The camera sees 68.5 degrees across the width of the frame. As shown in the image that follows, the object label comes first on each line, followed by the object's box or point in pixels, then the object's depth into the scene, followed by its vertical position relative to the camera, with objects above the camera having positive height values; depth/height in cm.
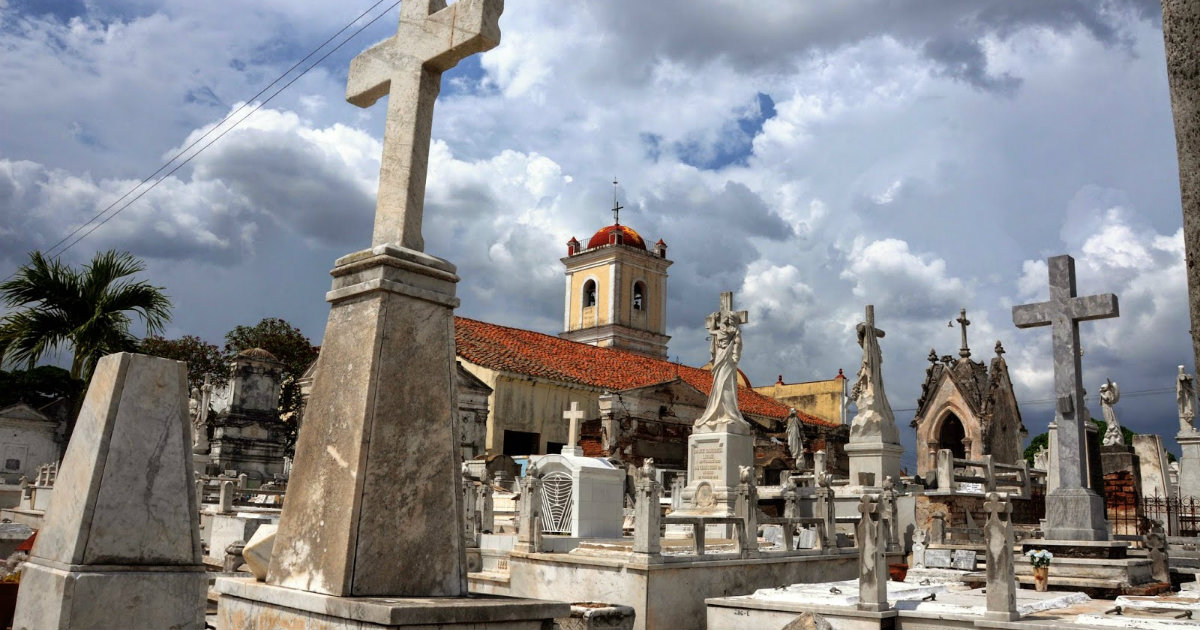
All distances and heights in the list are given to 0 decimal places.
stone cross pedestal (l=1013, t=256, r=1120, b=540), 1123 +136
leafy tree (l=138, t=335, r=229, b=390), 3844 +501
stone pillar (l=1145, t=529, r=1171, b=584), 1063 -55
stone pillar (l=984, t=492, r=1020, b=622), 764 -54
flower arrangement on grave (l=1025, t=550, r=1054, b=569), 989 -59
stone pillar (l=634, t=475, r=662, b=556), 1074 -40
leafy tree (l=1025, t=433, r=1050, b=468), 5838 +398
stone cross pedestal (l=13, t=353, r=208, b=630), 410 -25
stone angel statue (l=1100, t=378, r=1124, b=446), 2386 +287
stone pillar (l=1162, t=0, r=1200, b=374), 339 +159
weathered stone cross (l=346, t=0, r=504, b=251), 436 +202
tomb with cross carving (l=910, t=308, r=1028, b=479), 3016 +321
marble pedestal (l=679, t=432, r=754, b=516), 1599 +38
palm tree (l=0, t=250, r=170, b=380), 1542 +264
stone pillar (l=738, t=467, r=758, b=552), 1243 -27
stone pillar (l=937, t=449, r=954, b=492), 1733 +53
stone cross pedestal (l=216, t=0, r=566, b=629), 378 +18
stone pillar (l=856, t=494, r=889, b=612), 843 -67
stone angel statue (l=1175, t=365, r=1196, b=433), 2291 +287
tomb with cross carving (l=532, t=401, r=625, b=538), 1482 -17
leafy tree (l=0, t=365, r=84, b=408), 3569 +315
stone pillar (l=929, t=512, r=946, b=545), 1580 -53
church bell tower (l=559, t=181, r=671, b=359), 4756 +1063
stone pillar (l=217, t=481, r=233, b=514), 1683 -50
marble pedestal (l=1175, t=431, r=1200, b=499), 2236 +119
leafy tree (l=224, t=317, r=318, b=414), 4025 +589
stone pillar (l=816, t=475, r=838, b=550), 1420 -26
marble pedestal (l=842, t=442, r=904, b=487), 1720 +73
